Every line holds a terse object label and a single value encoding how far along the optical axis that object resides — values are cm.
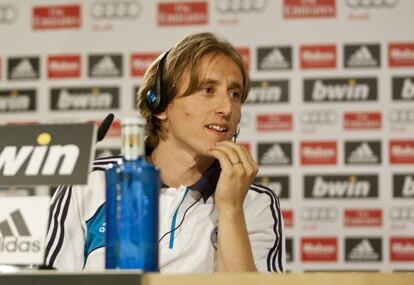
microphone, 370
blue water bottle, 345
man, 418
